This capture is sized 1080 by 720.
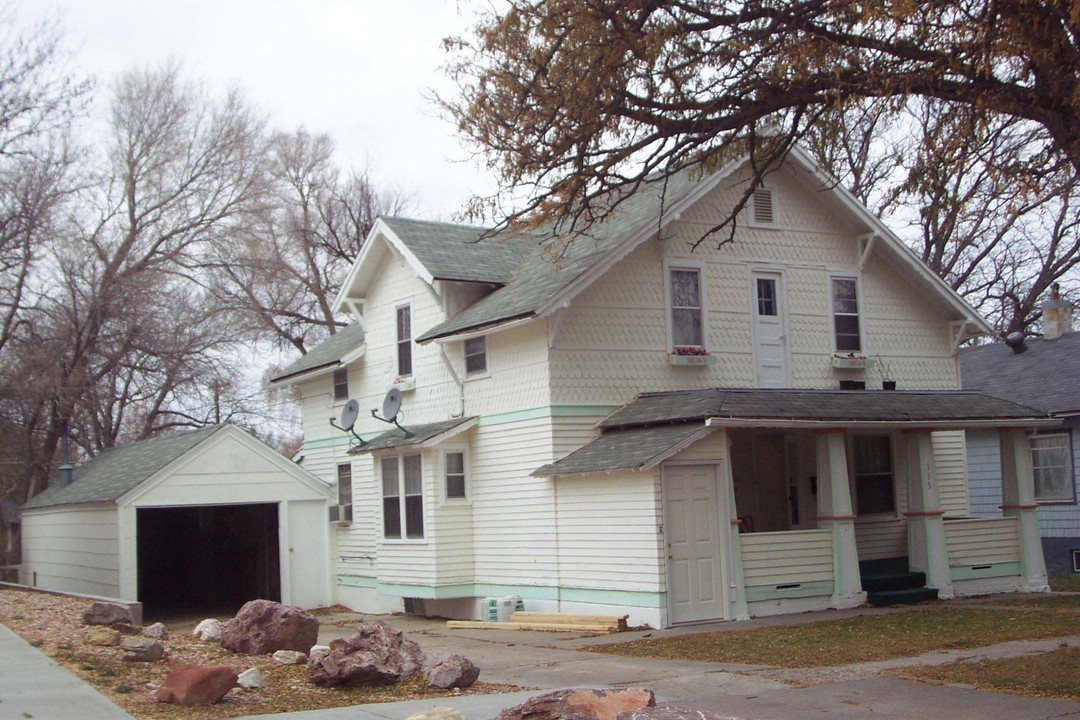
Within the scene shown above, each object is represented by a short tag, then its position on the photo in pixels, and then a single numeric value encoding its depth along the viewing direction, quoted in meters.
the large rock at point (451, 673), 12.25
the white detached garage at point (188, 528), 23.42
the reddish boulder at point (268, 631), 14.34
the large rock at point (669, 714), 8.13
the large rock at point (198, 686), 10.91
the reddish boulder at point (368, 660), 12.20
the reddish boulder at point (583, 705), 8.91
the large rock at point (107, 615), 15.76
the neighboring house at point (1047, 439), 26.10
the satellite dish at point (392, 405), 22.31
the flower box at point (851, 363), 22.56
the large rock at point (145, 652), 13.11
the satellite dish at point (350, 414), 23.81
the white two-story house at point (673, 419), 18.55
